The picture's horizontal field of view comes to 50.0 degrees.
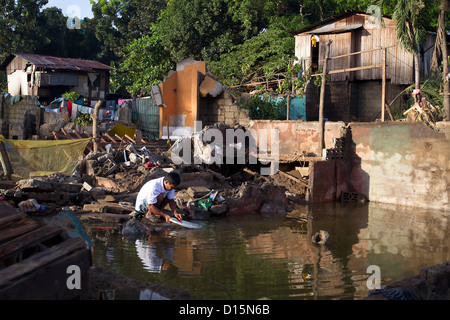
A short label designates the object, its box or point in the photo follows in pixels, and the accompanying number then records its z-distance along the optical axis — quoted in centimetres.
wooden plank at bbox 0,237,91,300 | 413
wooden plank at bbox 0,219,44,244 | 491
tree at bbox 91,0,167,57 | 3616
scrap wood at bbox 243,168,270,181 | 1551
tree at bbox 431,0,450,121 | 1822
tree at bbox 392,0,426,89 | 1883
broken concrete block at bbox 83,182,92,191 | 1227
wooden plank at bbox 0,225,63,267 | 471
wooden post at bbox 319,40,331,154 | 1532
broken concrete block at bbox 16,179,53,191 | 1051
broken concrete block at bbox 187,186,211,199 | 1224
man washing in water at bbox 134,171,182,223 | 948
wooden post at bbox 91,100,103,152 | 1628
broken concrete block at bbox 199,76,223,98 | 1973
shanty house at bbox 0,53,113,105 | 2947
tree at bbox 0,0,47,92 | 3284
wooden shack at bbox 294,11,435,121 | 2284
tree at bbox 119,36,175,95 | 2952
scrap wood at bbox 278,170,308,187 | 1471
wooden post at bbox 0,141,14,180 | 1352
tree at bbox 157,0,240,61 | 2934
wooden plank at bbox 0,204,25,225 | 517
